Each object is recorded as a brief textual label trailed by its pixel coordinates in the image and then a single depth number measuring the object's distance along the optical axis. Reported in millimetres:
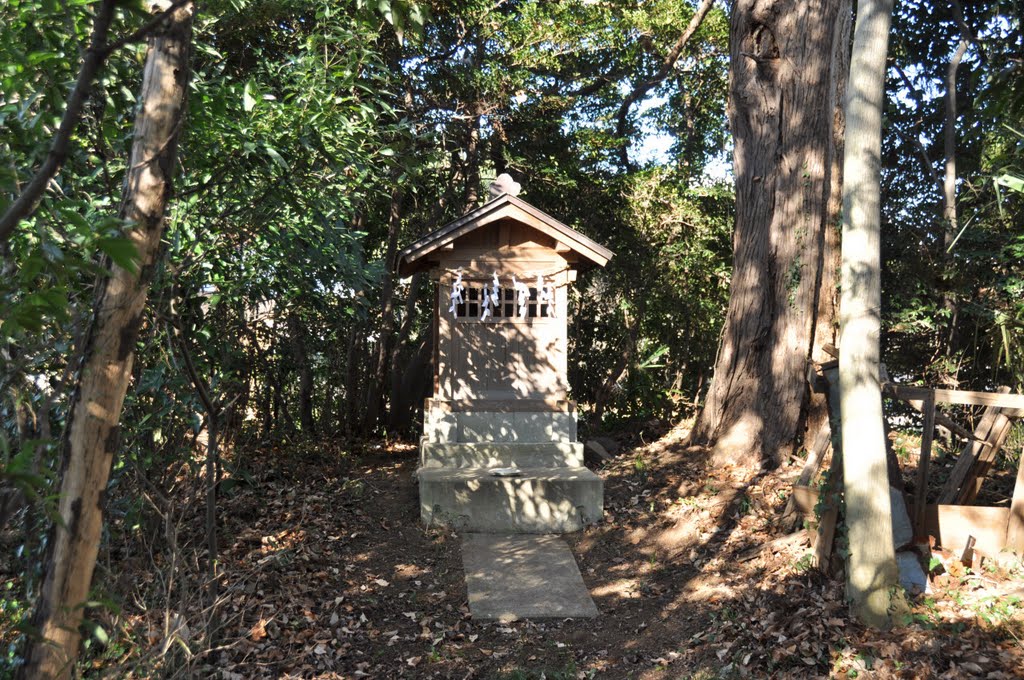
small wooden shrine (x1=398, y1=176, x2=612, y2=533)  10523
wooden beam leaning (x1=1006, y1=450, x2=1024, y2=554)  6547
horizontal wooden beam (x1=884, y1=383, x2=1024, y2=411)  6562
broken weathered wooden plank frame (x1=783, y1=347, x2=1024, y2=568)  6641
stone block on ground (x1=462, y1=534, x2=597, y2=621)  7605
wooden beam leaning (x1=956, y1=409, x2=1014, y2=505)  6945
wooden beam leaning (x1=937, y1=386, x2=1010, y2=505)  7016
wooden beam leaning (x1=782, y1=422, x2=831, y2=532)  7781
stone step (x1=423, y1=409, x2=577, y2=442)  10695
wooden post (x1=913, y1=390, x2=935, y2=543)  6683
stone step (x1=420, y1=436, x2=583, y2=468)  10492
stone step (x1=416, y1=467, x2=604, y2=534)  9680
